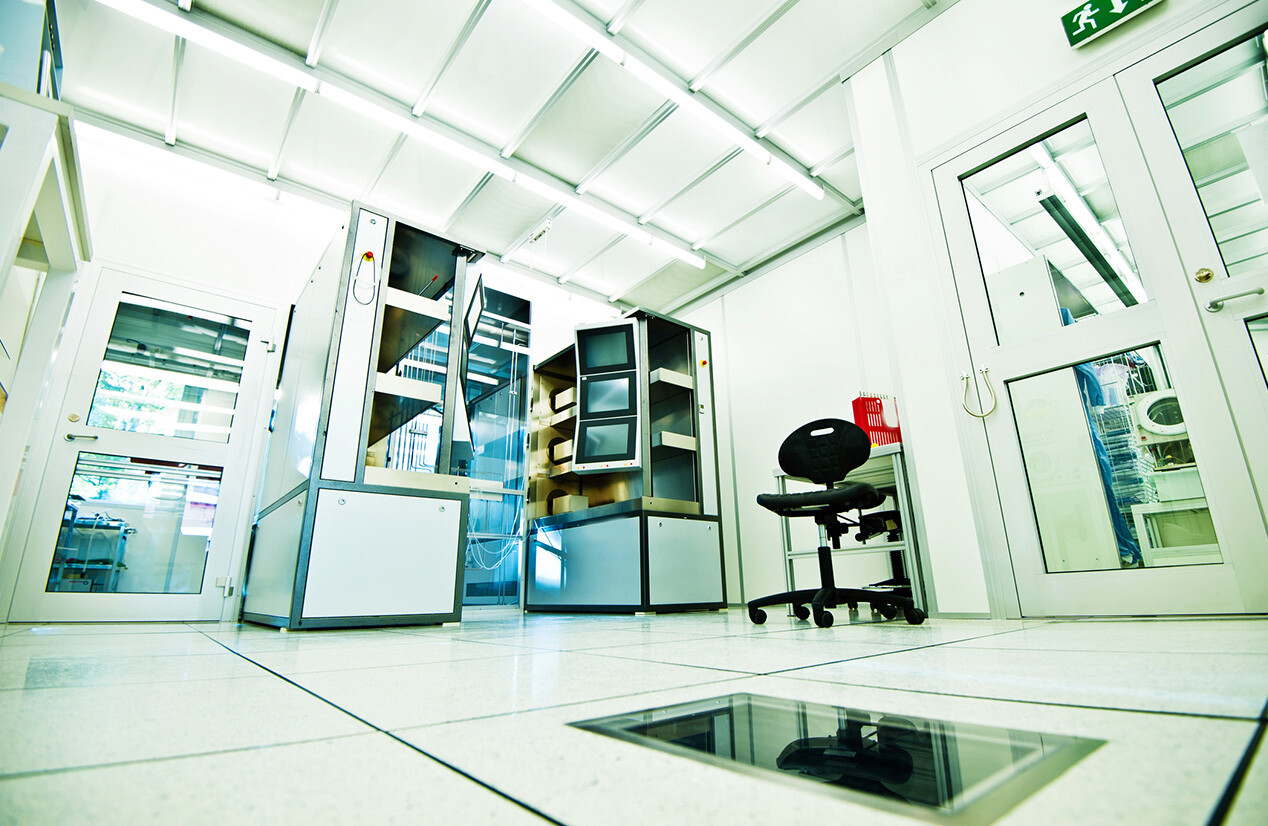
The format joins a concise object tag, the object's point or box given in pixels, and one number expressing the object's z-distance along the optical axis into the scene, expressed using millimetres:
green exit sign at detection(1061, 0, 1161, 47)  2629
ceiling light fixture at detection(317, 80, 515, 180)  4062
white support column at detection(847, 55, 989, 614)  2881
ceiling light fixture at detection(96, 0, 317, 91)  3416
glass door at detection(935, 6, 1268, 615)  2236
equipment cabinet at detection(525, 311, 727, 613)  3799
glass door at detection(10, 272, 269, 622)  3656
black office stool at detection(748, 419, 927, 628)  2510
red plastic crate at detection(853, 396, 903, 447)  3674
